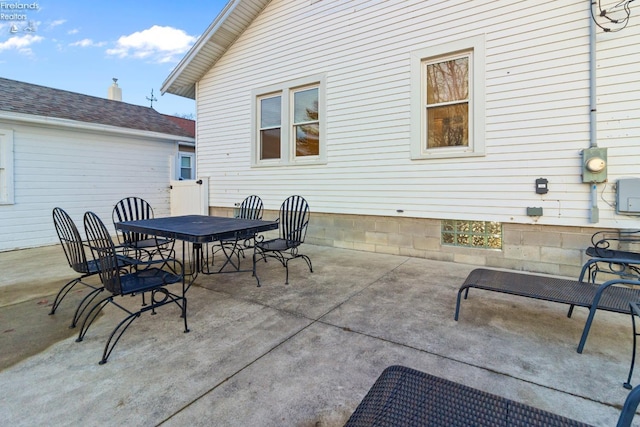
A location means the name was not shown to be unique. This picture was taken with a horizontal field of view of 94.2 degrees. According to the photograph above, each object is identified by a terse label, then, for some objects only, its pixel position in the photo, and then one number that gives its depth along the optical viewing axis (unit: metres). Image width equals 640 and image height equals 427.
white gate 7.32
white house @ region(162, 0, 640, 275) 3.50
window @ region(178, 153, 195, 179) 10.24
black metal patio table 2.83
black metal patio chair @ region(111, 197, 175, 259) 3.90
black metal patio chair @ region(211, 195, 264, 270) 5.00
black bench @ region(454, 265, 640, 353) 1.90
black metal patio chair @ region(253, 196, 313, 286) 3.67
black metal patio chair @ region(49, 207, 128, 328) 2.40
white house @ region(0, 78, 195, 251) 5.79
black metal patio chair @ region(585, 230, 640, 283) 3.01
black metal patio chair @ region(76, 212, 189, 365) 2.04
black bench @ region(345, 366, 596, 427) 0.89
